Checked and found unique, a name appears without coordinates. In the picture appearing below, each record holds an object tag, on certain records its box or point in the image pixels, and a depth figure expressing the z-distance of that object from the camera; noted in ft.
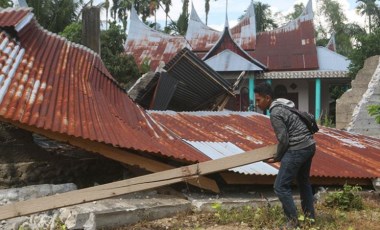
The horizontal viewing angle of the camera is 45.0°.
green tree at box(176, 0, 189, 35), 116.98
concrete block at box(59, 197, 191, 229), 12.30
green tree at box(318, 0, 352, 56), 119.65
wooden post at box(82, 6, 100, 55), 29.45
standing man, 12.44
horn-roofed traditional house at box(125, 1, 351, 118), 65.62
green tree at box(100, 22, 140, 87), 55.93
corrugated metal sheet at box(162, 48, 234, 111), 28.71
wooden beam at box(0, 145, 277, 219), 11.15
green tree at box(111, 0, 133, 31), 131.75
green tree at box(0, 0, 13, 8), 53.83
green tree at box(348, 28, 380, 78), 60.91
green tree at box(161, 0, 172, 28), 135.33
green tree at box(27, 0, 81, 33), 64.69
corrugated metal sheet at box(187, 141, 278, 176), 18.08
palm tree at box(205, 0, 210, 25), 138.30
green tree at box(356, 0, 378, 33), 113.60
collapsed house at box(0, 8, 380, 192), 15.12
